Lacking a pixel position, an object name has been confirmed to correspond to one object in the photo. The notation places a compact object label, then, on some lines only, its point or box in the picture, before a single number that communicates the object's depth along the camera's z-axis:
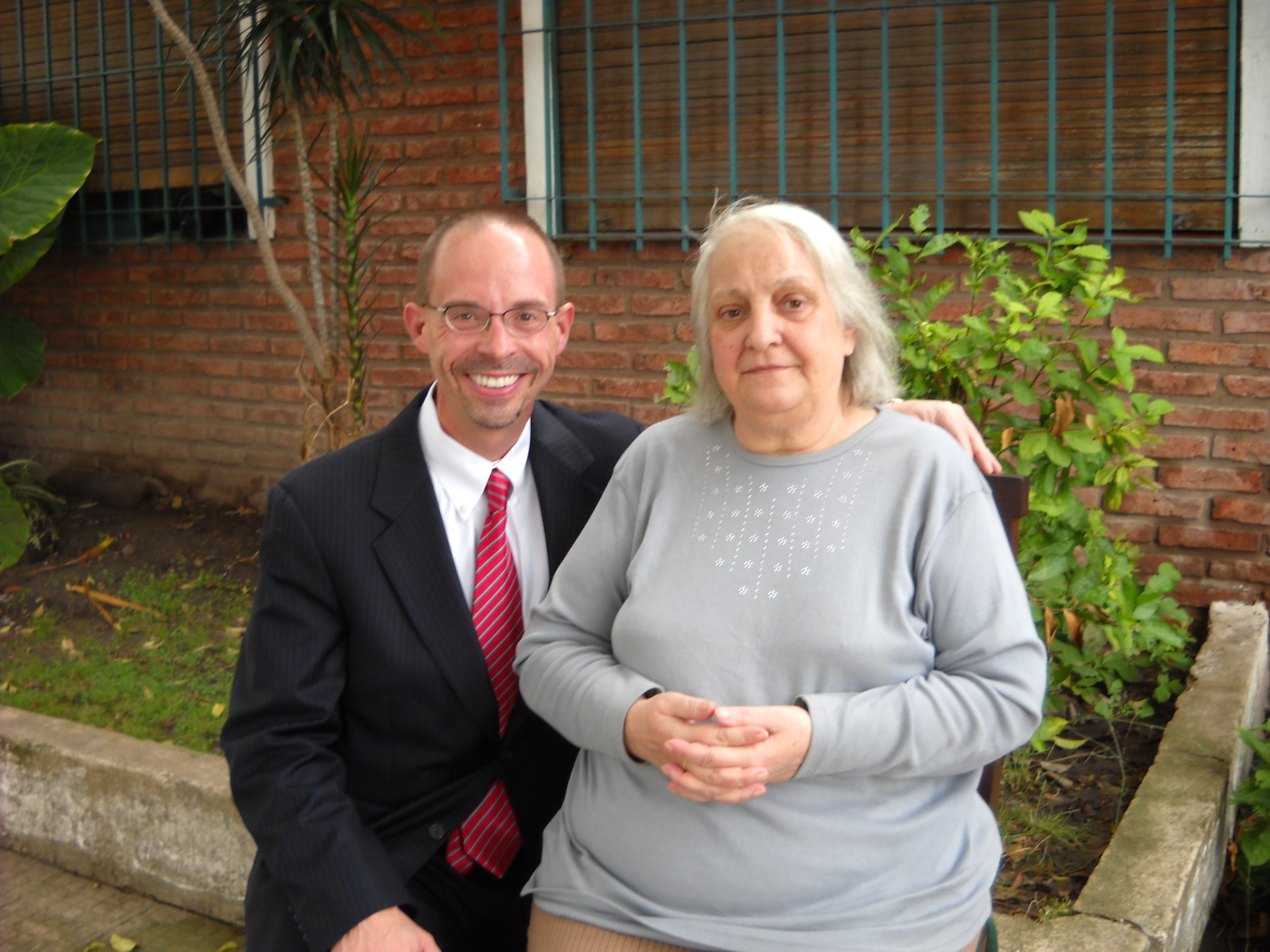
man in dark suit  2.02
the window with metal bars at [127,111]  5.96
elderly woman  1.69
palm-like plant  4.20
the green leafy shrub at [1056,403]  2.81
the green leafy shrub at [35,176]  5.30
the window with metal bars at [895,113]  4.02
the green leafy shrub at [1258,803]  2.80
